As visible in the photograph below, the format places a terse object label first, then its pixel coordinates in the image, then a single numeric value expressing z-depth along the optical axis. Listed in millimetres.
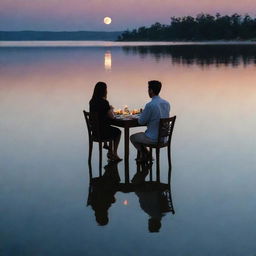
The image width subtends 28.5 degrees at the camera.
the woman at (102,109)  8047
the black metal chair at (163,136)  7592
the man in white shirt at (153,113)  7672
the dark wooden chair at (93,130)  8031
